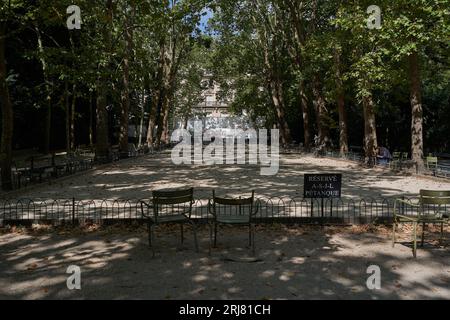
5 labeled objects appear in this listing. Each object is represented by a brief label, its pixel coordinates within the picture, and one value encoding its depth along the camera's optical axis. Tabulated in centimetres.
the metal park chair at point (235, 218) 866
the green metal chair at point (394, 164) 2381
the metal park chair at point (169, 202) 860
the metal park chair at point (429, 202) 852
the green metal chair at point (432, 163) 2117
